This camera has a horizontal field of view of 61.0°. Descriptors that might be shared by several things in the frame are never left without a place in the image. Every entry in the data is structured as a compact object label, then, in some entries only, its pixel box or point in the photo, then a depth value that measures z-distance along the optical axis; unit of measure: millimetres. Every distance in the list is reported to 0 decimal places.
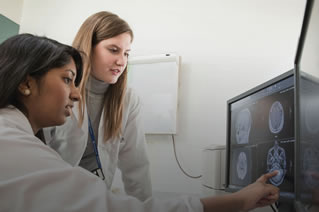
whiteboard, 2002
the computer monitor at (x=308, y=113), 556
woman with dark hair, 516
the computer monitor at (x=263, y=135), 910
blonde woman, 1299
